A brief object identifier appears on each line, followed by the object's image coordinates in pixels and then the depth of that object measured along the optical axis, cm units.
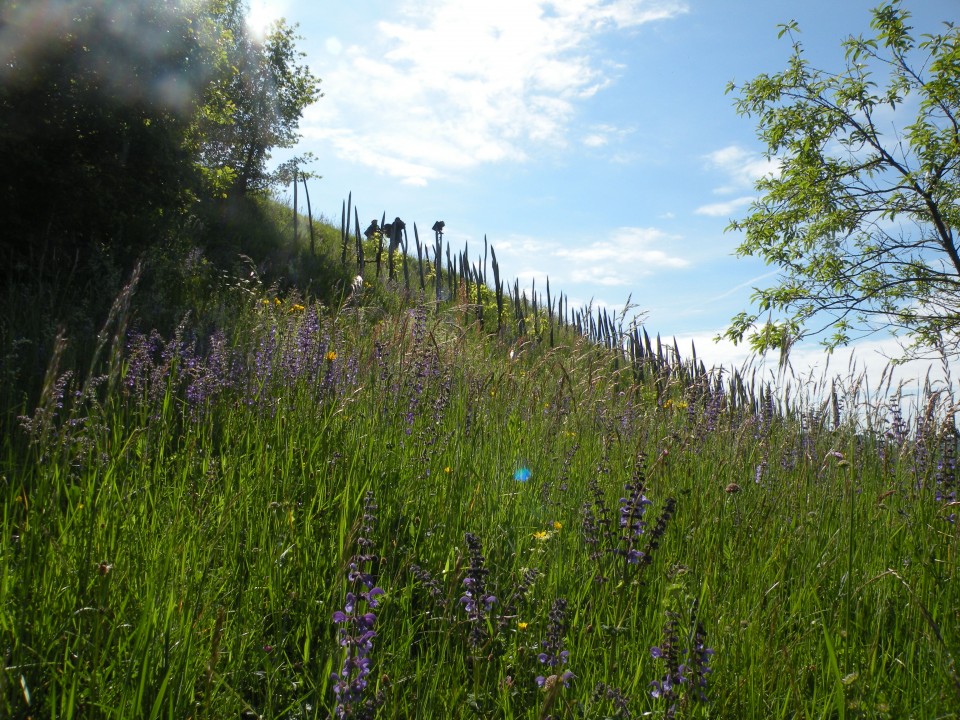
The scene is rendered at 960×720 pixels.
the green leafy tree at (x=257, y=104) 2466
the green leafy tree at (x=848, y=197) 1642
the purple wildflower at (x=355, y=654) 147
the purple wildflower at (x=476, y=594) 184
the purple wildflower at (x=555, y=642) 168
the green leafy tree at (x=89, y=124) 789
